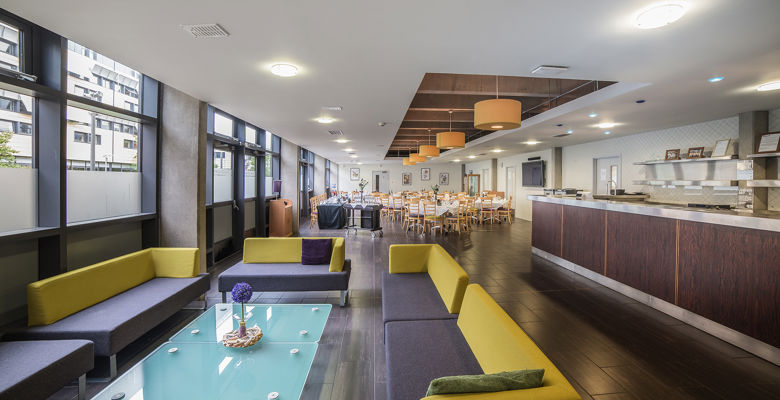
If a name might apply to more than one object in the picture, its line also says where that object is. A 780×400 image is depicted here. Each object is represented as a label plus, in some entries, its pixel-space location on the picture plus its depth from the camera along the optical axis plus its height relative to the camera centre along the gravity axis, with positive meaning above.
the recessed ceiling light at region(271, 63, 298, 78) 3.13 +1.27
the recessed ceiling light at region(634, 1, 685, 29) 2.08 +1.26
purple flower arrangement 2.41 -0.76
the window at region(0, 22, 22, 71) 2.49 +1.18
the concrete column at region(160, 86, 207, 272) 4.12 +0.33
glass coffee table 1.80 -1.11
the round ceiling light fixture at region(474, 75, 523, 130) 3.81 +1.04
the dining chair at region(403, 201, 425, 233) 8.62 -0.44
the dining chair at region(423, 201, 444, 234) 8.27 -0.47
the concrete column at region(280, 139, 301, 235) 9.05 +0.59
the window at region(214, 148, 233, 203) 5.77 +0.38
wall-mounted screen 10.82 +0.84
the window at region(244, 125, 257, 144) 7.00 +1.38
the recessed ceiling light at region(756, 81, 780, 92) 3.66 +1.33
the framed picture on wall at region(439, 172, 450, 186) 19.91 +1.10
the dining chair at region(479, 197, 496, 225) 10.19 -0.31
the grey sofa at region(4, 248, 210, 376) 2.29 -0.95
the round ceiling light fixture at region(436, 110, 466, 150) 6.36 +1.15
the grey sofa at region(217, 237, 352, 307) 3.55 -0.91
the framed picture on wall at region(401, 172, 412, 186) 20.38 +1.17
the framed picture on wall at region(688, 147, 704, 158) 5.86 +0.87
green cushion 1.12 -0.68
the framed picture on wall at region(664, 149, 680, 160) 6.34 +0.89
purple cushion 3.95 -0.71
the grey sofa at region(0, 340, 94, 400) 1.69 -1.00
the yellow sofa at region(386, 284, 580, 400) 1.24 -0.91
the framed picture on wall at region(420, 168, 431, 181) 20.05 +1.42
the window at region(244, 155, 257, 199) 6.94 +0.42
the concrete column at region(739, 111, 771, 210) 4.95 +0.94
